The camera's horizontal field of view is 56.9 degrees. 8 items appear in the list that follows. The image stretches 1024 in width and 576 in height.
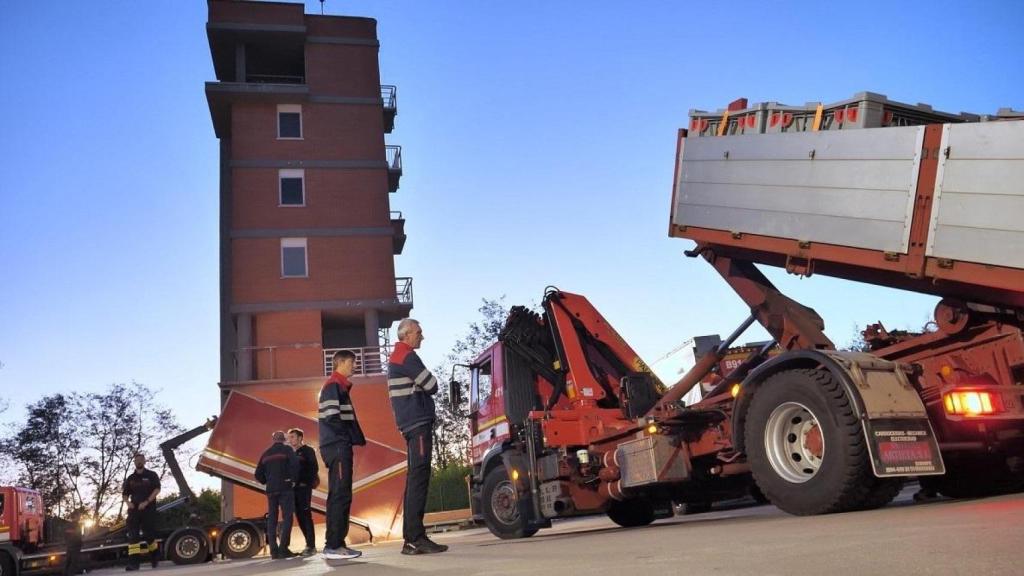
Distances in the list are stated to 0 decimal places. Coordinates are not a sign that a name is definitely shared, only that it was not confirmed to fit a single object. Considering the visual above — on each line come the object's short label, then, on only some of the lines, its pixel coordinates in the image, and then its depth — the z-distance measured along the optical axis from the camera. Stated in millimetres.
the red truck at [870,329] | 6527
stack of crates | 7121
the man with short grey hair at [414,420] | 7457
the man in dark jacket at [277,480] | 11766
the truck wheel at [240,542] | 17859
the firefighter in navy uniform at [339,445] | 7805
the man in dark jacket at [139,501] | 15594
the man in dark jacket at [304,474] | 13227
